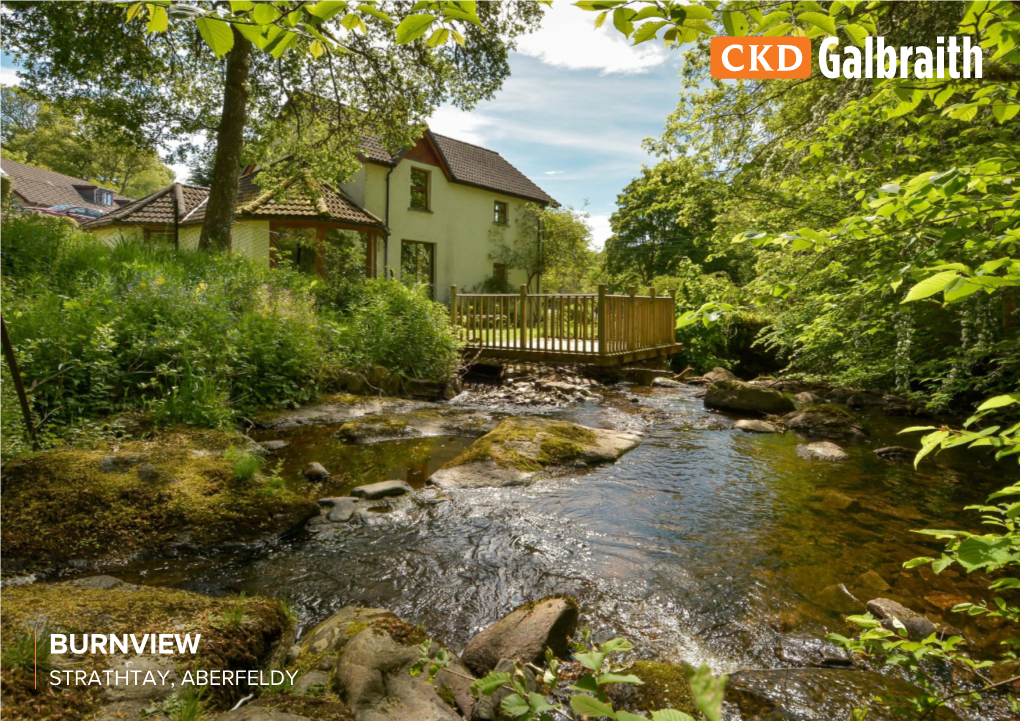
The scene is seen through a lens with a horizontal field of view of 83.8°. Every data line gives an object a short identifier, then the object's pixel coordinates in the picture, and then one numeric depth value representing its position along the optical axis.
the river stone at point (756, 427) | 8.35
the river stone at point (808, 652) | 2.86
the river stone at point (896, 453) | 6.66
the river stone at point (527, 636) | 2.59
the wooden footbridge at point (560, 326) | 12.06
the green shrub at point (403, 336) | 10.17
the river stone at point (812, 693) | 2.49
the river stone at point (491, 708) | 2.19
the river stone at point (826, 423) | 7.80
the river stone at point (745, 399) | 9.70
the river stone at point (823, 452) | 6.70
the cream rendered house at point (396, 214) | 17.66
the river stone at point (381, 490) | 4.91
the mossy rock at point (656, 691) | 2.42
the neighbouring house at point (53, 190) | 38.65
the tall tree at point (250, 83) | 10.29
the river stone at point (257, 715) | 1.73
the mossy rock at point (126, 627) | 1.72
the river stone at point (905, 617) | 2.96
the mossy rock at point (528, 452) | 5.53
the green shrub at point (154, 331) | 5.60
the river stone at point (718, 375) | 13.54
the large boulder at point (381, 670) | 2.08
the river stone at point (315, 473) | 5.37
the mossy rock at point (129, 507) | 3.54
